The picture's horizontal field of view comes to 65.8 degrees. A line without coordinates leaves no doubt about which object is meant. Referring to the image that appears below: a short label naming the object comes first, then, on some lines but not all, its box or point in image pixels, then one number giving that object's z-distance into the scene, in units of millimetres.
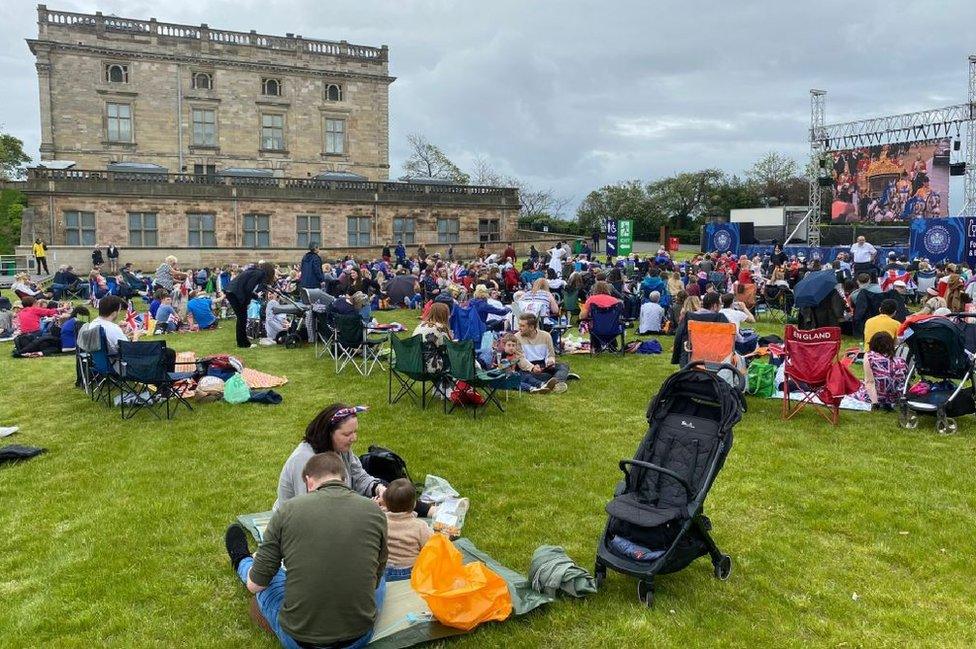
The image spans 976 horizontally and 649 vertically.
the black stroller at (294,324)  15578
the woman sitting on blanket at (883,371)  9344
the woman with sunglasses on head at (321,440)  5141
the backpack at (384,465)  6652
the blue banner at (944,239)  24219
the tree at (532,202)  67875
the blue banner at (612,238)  27141
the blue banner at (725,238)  32625
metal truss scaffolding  35406
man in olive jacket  3857
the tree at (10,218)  40031
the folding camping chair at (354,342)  12445
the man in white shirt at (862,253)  21906
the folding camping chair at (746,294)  17234
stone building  34812
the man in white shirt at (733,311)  11602
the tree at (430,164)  62000
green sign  26516
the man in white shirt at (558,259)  24391
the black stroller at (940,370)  8617
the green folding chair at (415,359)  9727
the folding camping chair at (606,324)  13836
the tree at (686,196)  56094
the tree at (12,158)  49969
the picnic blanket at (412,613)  4359
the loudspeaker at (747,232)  38322
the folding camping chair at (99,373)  9820
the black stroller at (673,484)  4906
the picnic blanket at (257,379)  11672
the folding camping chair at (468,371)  9281
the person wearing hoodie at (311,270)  17516
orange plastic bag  4426
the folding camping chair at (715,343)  9688
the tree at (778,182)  58219
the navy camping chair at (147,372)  9383
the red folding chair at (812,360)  8898
